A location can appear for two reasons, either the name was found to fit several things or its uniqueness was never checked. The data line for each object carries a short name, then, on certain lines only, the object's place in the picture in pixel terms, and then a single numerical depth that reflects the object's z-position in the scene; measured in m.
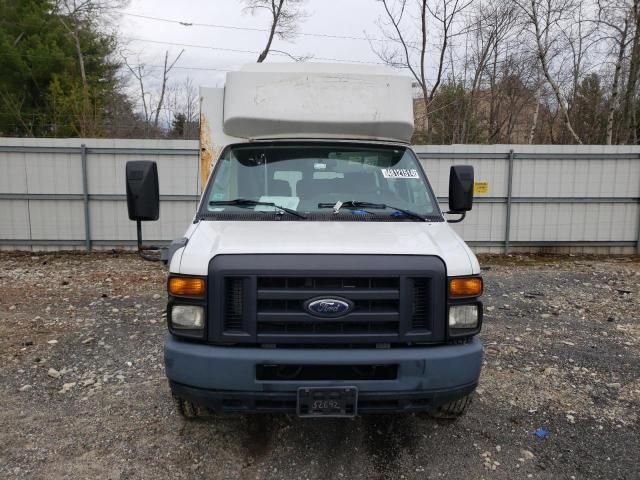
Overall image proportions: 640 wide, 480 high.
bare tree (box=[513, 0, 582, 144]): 18.80
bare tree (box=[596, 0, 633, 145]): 16.90
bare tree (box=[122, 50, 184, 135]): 28.94
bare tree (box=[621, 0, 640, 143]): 16.62
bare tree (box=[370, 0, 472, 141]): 19.81
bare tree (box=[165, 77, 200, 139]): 27.70
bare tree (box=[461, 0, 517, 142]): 20.61
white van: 2.87
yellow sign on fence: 11.18
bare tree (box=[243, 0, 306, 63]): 24.38
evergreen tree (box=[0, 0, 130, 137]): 23.34
